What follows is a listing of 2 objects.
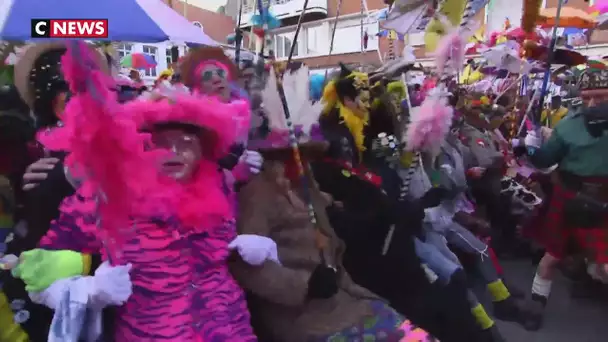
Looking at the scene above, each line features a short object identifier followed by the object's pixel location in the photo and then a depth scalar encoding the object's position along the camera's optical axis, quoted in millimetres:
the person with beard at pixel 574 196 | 2850
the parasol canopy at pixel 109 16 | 1266
